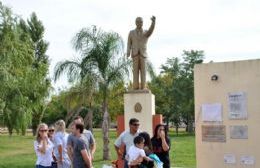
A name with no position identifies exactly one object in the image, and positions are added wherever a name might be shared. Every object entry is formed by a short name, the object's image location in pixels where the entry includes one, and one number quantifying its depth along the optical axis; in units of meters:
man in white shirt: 6.55
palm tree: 15.34
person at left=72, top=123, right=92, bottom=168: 6.13
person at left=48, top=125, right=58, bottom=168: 7.86
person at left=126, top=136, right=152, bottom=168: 5.98
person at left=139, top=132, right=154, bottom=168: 6.21
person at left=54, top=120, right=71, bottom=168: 7.81
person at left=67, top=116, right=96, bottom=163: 6.27
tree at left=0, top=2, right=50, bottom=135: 15.92
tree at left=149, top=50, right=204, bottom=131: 38.75
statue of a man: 11.05
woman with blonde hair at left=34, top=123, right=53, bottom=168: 7.05
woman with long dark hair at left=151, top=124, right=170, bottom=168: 7.03
